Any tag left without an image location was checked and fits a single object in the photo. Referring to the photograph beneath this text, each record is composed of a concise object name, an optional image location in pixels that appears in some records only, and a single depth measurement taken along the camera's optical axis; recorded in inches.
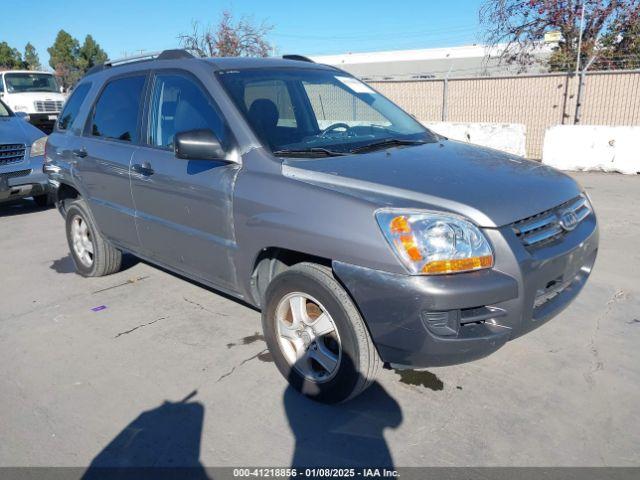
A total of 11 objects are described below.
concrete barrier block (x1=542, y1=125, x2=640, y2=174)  393.7
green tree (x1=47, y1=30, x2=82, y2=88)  2190.0
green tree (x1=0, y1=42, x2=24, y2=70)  2190.0
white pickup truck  693.9
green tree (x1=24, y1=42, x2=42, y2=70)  2537.2
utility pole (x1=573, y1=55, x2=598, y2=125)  501.4
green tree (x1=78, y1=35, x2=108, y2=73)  2242.9
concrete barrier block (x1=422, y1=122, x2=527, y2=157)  446.3
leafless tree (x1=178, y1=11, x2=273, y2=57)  1038.4
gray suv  101.0
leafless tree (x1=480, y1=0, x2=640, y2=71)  671.8
